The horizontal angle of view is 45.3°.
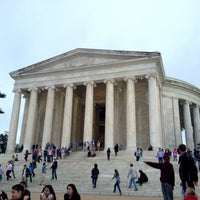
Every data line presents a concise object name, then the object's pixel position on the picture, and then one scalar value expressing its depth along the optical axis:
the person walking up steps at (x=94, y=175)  15.24
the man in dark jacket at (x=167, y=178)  7.18
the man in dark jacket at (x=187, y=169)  6.48
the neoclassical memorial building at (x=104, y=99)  30.64
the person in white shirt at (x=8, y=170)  19.06
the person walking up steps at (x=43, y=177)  16.79
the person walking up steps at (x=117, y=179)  13.87
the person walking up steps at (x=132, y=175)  14.30
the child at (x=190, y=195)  4.46
